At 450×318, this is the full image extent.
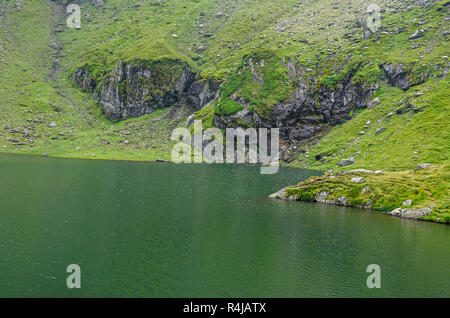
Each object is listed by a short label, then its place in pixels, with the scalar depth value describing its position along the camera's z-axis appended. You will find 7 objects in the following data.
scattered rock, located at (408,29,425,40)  190.50
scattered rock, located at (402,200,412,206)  77.84
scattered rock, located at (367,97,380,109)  175.12
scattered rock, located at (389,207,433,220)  73.25
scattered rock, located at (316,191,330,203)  90.12
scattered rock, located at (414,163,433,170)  96.44
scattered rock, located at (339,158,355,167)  137.12
